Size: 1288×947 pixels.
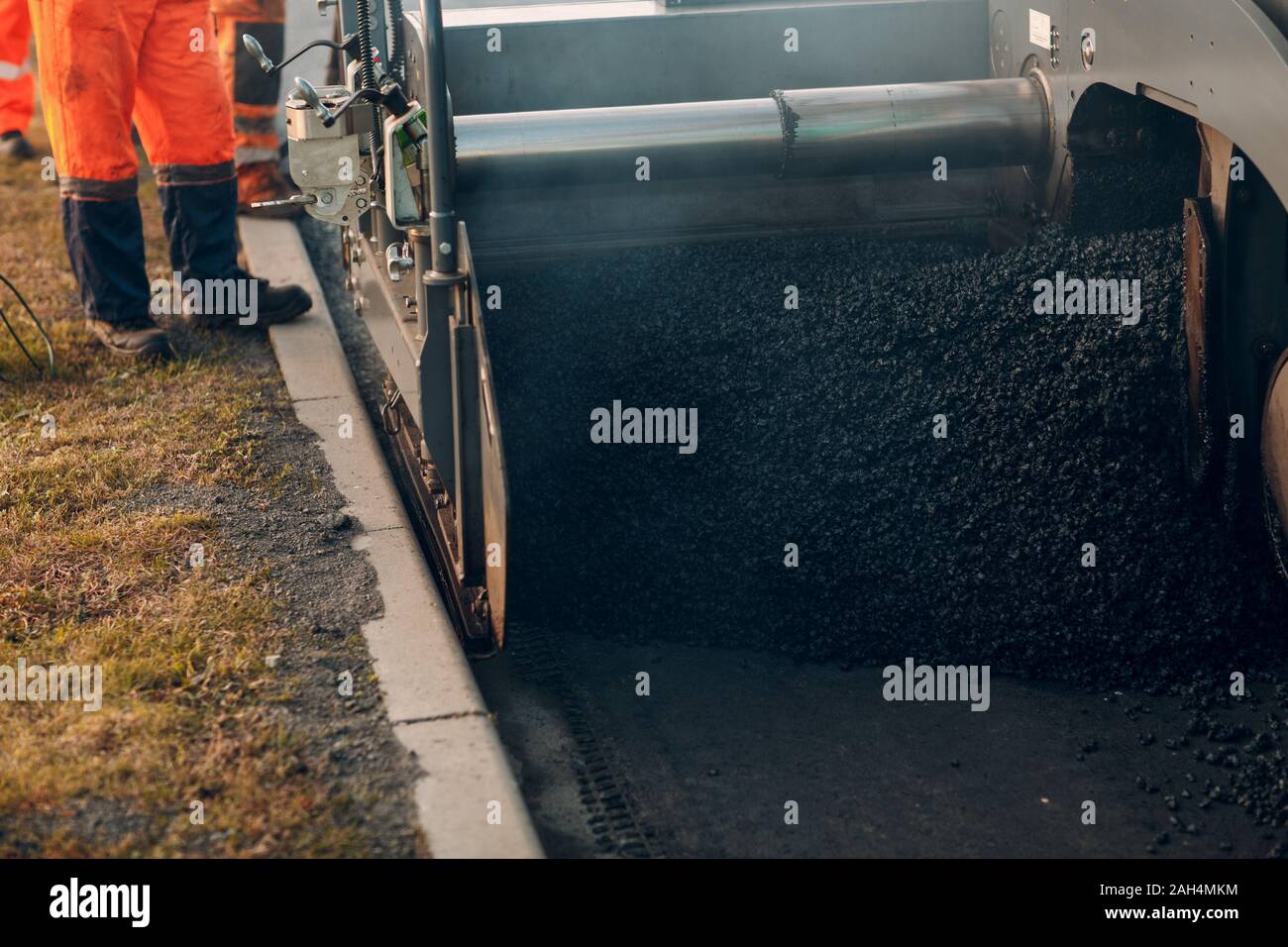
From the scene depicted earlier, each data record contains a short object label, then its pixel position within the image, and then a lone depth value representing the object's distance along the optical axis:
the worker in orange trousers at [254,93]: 5.98
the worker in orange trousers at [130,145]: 4.45
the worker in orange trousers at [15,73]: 4.69
